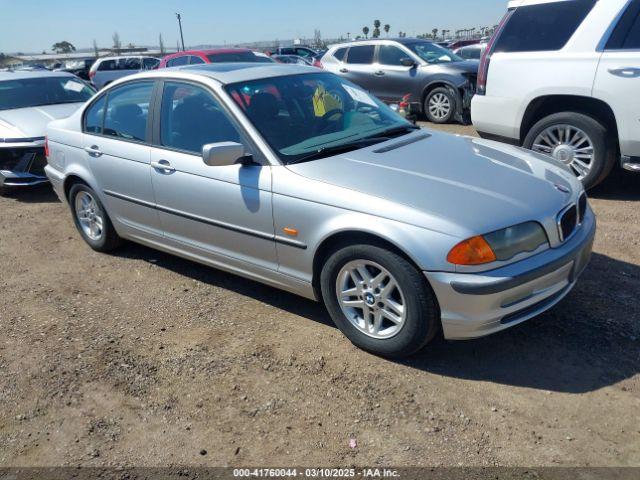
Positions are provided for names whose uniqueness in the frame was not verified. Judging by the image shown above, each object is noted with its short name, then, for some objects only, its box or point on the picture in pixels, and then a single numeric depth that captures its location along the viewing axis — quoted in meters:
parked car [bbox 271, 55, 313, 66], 22.91
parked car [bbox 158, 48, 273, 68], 12.16
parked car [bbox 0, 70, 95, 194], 7.14
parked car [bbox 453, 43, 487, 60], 19.67
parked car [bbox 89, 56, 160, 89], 20.44
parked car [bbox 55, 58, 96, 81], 27.43
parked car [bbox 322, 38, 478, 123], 10.47
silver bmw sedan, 2.96
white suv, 5.33
